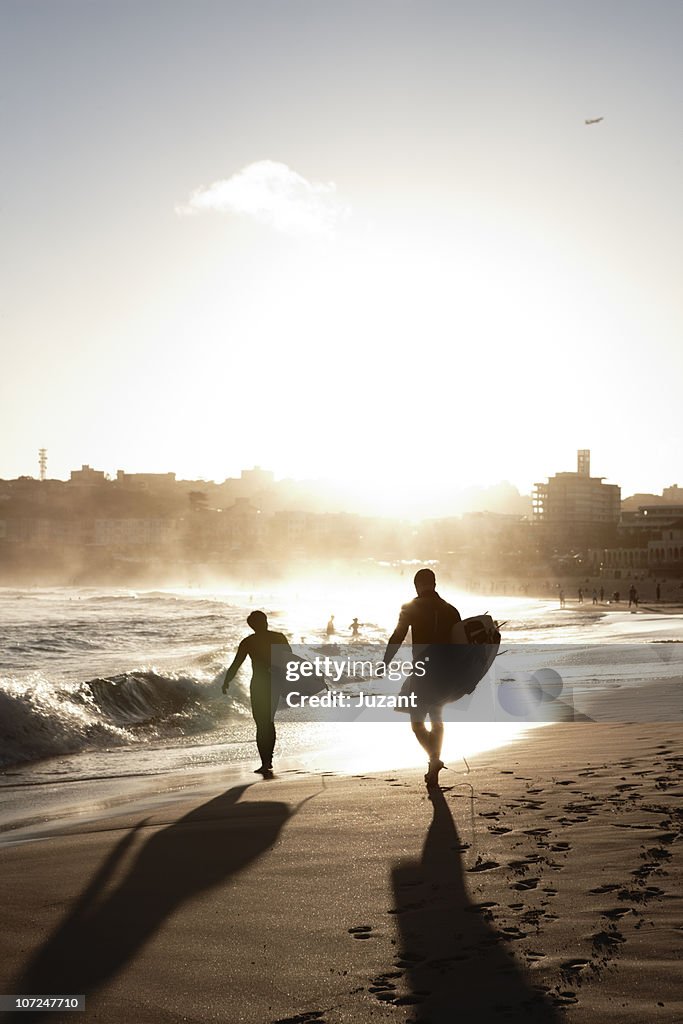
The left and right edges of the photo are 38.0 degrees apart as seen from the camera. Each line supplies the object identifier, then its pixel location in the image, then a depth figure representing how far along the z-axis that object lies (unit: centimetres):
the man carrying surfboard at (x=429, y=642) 763
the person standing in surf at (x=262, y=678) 963
